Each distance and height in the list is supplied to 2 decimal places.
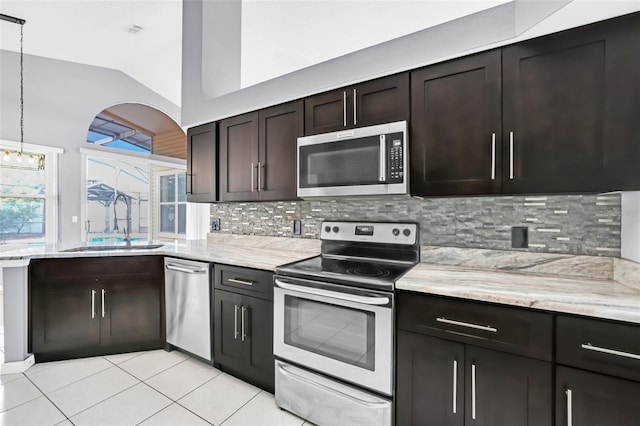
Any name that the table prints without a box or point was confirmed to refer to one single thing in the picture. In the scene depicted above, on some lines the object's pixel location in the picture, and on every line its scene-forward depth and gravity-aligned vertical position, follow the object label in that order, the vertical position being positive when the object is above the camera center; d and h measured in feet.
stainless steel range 5.01 -2.25
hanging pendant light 12.93 +2.42
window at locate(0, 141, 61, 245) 13.32 +0.42
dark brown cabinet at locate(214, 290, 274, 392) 6.58 -2.85
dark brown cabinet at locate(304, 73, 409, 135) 6.15 +2.35
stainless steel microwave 6.00 +1.08
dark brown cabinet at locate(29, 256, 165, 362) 7.93 -2.55
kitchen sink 9.05 -1.12
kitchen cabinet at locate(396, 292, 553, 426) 3.99 -2.19
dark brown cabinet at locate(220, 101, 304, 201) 7.77 +1.63
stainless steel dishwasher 7.65 -2.47
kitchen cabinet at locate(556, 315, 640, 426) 3.49 -1.94
